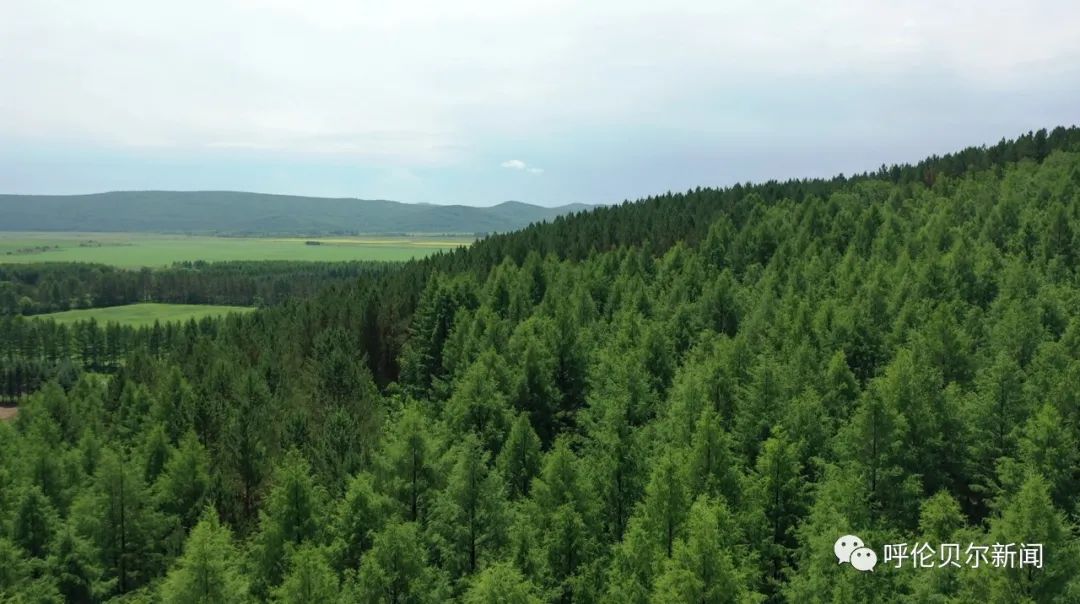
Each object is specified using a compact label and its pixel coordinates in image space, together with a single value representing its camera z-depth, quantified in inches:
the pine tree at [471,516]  1486.2
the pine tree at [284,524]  1505.8
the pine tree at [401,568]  1285.7
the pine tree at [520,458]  1791.3
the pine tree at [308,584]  1190.9
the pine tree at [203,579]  1226.6
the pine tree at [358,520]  1550.2
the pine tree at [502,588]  1061.8
